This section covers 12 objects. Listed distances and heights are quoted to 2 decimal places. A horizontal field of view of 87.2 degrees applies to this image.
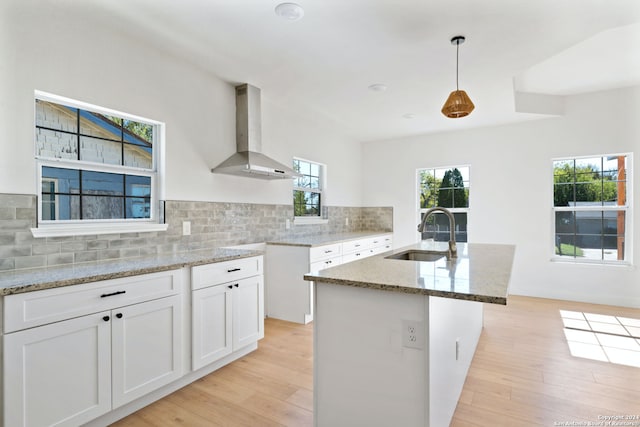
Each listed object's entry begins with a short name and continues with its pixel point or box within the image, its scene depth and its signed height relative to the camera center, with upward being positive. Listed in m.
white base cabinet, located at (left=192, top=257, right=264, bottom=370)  2.37 -0.71
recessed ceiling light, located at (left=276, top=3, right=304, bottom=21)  2.11 +1.32
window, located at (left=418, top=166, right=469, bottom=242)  5.29 +0.30
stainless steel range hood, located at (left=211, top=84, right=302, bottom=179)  3.30 +0.82
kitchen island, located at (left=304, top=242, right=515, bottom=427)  1.44 -0.58
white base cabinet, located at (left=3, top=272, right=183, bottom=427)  1.55 -0.75
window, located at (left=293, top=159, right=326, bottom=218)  4.57 +0.38
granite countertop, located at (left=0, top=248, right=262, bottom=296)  1.61 -0.30
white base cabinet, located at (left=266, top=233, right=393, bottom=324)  3.58 -0.67
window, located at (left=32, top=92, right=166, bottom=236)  2.14 +0.35
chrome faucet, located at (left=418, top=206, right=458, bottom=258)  2.28 -0.12
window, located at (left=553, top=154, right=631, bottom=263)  4.25 +0.07
